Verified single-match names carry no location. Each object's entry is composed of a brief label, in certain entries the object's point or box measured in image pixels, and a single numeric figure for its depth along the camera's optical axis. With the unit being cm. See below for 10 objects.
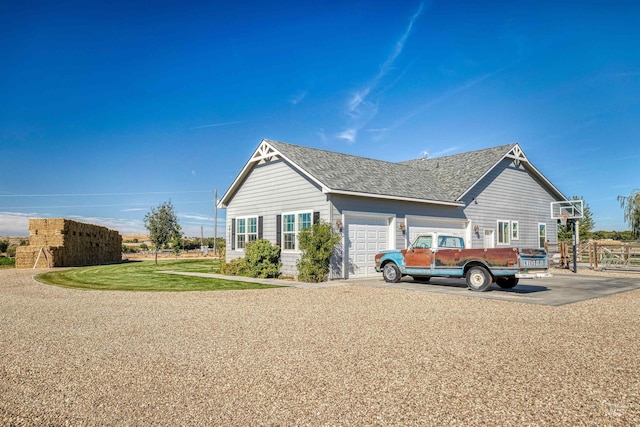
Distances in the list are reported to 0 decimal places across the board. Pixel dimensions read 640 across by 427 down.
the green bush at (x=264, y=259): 1759
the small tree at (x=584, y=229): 4088
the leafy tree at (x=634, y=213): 3959
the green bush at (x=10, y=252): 3888
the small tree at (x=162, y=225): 2848
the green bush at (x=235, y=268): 1908
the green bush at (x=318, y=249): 1574
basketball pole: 1944
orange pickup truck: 1211
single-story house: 1695
